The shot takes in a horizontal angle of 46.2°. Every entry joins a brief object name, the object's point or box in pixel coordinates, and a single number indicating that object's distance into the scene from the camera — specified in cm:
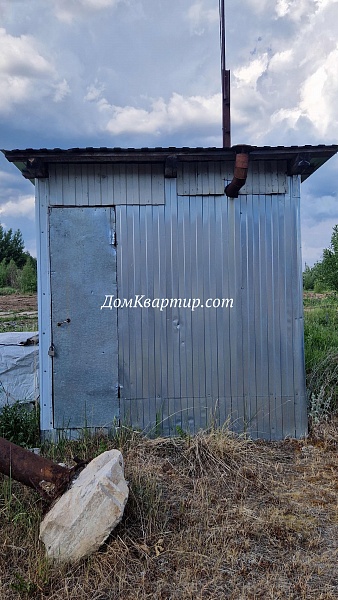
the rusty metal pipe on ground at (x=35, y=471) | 283
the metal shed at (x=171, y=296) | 430
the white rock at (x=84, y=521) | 247
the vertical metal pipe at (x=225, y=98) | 509
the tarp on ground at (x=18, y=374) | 468
